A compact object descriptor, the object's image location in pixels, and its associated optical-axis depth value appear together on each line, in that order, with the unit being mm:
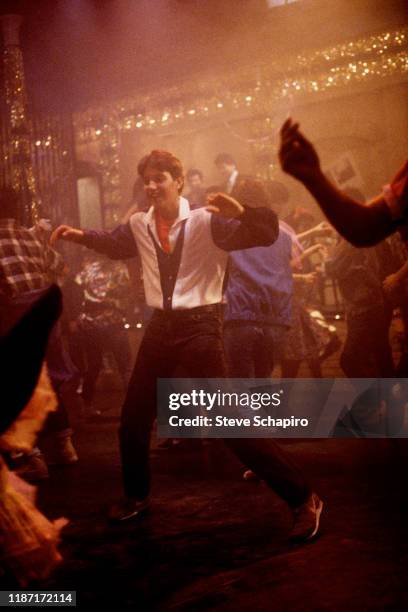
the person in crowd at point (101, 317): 8258
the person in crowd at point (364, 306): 6258
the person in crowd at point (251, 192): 5395
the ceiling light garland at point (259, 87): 10719
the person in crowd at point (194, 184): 11164
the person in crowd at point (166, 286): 4215
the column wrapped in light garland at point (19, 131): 11219
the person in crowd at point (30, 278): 5680
